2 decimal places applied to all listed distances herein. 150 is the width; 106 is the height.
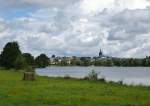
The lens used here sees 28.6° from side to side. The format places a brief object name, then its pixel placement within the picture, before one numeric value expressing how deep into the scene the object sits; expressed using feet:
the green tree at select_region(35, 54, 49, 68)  322.56
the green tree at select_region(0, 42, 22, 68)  227.27
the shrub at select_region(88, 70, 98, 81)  108.00
